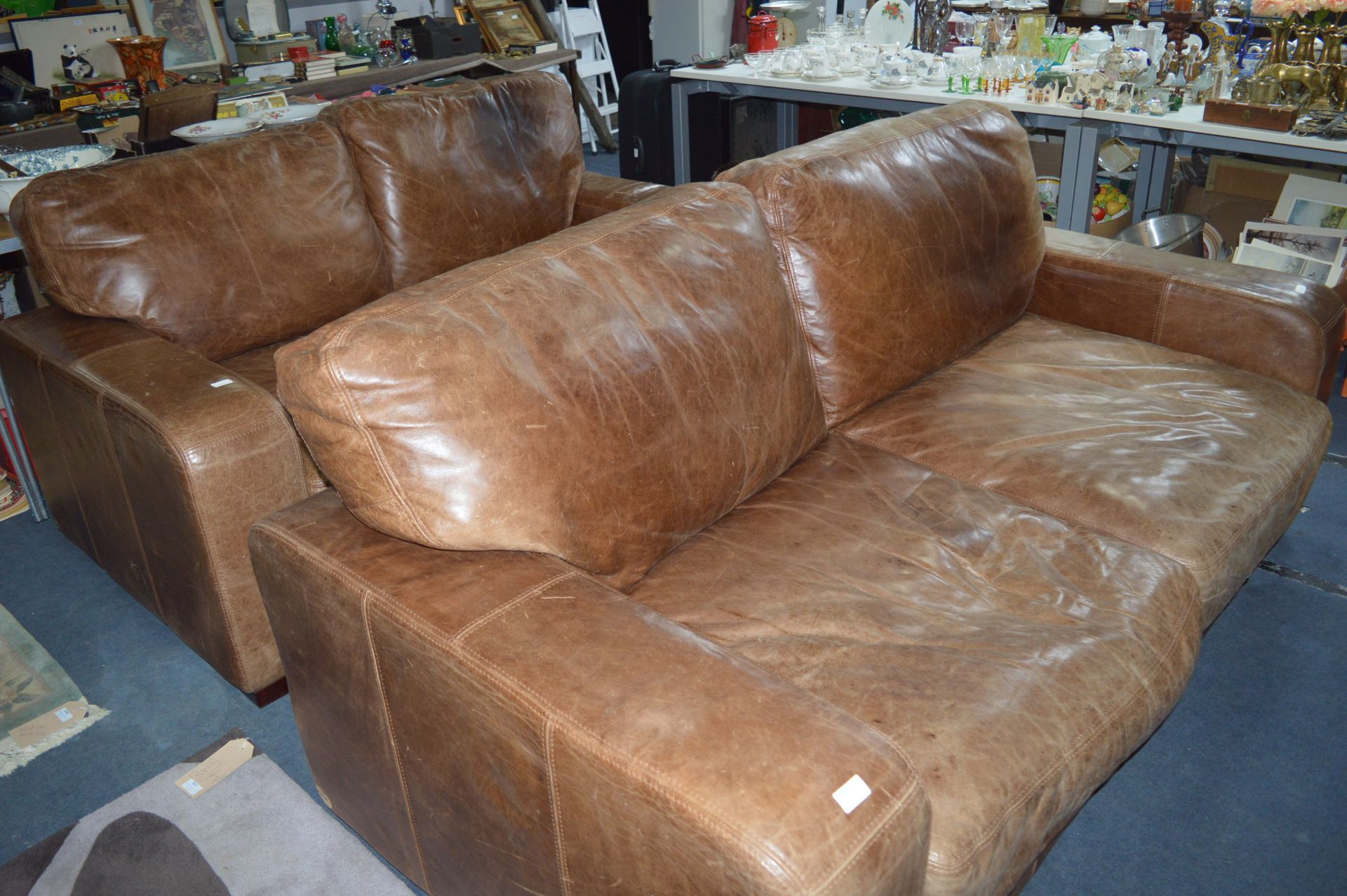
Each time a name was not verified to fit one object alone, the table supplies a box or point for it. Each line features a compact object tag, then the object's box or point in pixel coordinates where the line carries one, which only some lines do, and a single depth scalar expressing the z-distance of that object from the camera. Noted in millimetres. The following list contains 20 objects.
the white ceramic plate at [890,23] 3744
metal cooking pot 3004
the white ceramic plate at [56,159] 2457
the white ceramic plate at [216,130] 2906
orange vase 3930
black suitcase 4172
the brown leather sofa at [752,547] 918
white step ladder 5363
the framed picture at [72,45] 3824
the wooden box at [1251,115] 2504
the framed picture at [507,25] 4934
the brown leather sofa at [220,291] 1665
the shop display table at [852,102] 2914
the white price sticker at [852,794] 839
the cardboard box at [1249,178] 3230
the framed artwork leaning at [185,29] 4129
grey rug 1471
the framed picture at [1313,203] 2830
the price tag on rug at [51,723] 1786
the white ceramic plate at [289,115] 3053
